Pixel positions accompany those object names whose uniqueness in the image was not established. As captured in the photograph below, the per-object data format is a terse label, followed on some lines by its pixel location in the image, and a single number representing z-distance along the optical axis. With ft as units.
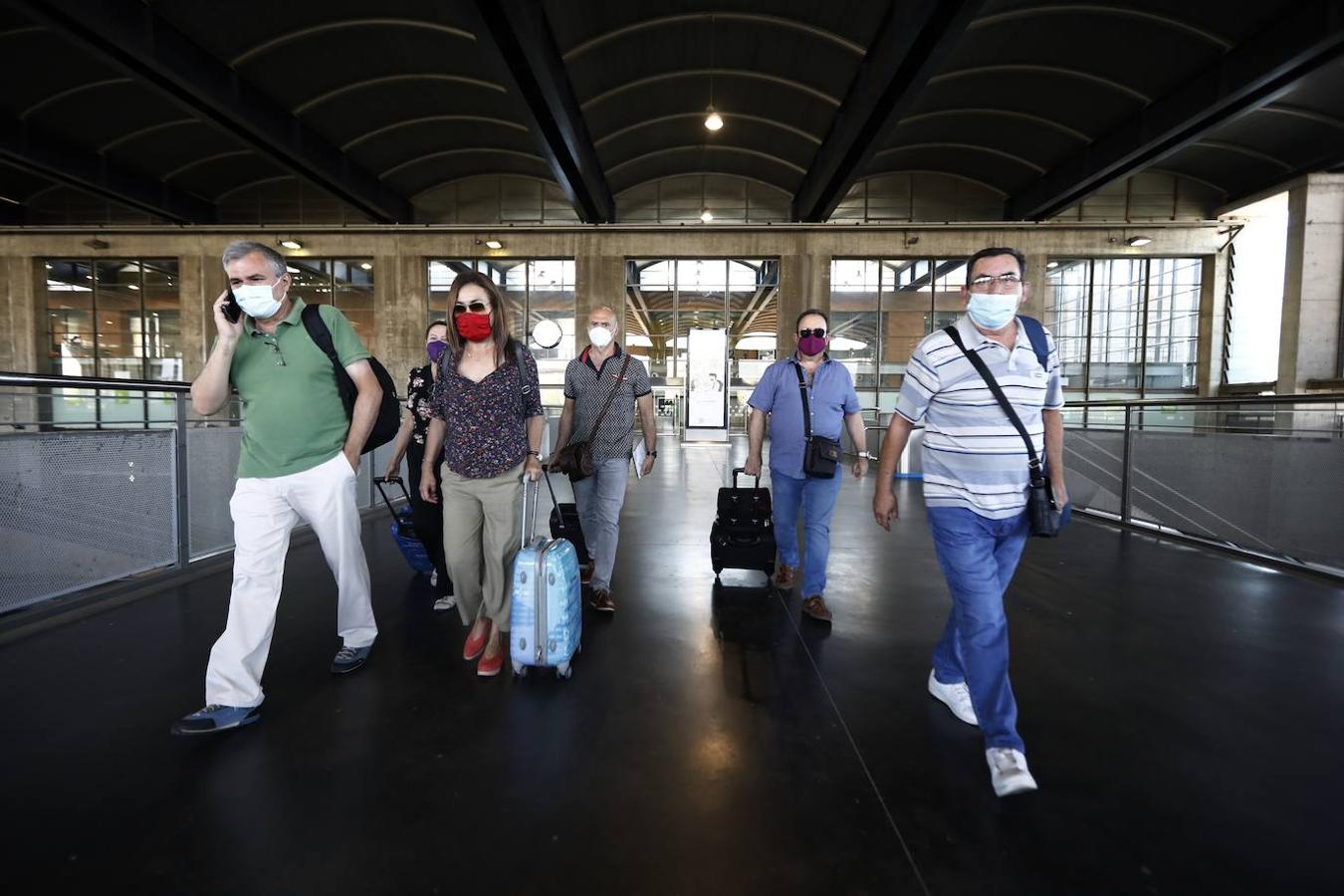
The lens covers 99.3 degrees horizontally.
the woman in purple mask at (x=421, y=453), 11.68
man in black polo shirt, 11.58
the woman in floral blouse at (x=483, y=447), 8.43
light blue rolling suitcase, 8.22
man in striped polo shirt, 6.53
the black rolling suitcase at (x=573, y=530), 13.92
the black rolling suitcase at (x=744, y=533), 13.25
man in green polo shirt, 7.36
